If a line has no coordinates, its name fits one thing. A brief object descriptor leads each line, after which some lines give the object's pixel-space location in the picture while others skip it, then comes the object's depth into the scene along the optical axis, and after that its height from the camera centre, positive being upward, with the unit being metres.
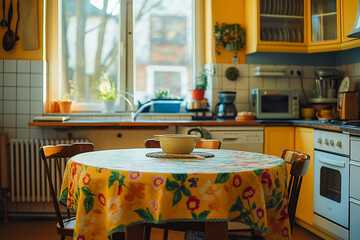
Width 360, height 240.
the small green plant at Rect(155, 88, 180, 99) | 4.14 +0.17
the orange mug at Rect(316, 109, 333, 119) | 3.80 -0.03
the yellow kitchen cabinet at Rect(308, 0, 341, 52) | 3.75 +0.82
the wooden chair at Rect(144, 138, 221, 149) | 2.33 -0.20
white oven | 2.82 -0.54
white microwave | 3.88 +0.07
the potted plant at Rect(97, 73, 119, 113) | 4.03 +0.15
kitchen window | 4.11 +0.66
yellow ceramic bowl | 1.79 -0.14
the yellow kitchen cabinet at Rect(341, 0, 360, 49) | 3.53 +0.81
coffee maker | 3.90 +0.04
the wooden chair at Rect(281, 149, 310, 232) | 1.58 -0.25
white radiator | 3.64 -0.57
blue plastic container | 4.06 +0.05
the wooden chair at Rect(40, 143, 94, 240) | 1.86 -0.22
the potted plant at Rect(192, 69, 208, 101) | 4.07 +0.22
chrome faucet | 3.59 -0.04
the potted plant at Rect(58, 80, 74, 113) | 3.92 +0.07
